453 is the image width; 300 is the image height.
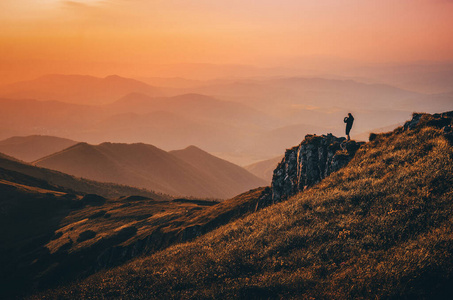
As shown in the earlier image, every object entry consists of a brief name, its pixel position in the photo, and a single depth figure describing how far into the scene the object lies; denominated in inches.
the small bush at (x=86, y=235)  2967.5
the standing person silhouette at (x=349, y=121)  1826.4
